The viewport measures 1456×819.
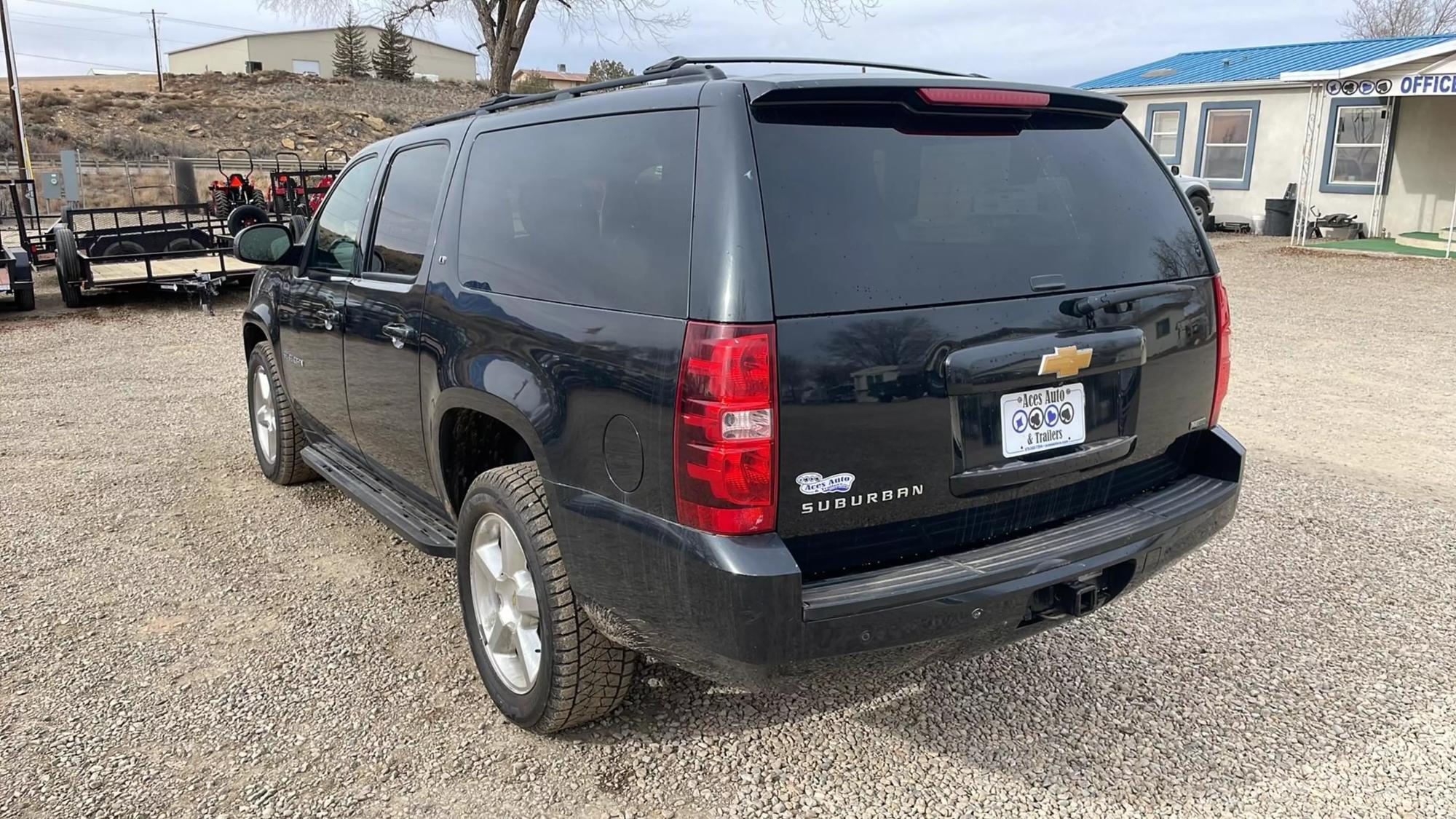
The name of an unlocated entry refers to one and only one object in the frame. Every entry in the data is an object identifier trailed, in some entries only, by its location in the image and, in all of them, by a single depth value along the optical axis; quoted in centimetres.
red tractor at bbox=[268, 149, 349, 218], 1592
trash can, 2031
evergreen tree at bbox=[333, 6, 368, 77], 7456
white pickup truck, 2025
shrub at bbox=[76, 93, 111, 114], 4944
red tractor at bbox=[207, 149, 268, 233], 1727
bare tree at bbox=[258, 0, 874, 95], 2056
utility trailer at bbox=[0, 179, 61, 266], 1352
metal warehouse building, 8625
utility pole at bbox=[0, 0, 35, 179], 2547
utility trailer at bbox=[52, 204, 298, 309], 1195
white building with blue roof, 1741
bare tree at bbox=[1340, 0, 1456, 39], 4772
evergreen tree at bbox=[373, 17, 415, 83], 7369
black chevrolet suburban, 232
